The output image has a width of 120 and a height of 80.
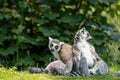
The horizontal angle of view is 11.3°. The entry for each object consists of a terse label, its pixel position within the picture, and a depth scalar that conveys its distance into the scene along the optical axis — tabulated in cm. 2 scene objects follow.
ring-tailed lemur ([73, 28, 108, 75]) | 1160
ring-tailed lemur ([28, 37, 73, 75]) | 1148
